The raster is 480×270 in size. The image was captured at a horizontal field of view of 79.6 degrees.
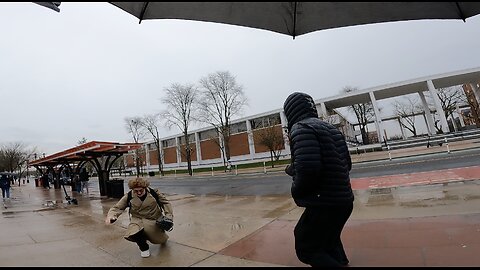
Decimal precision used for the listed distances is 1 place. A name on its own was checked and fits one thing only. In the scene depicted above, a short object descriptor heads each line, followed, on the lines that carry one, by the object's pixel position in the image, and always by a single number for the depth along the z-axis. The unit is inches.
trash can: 530.6
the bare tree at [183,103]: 1729.8
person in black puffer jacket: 99.6
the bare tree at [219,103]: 1662.2
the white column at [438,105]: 1533.0
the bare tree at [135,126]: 2405.8
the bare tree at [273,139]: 1311.5
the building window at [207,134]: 2256.4
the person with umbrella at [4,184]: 591.6
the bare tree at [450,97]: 1822.1
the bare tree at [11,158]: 1848.7
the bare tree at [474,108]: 1671.0
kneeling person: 162.1
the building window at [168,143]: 2677.9
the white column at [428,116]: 1769.9
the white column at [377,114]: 1642.5
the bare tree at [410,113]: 2314.1
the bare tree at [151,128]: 2208.0
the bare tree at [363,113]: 2283.5
